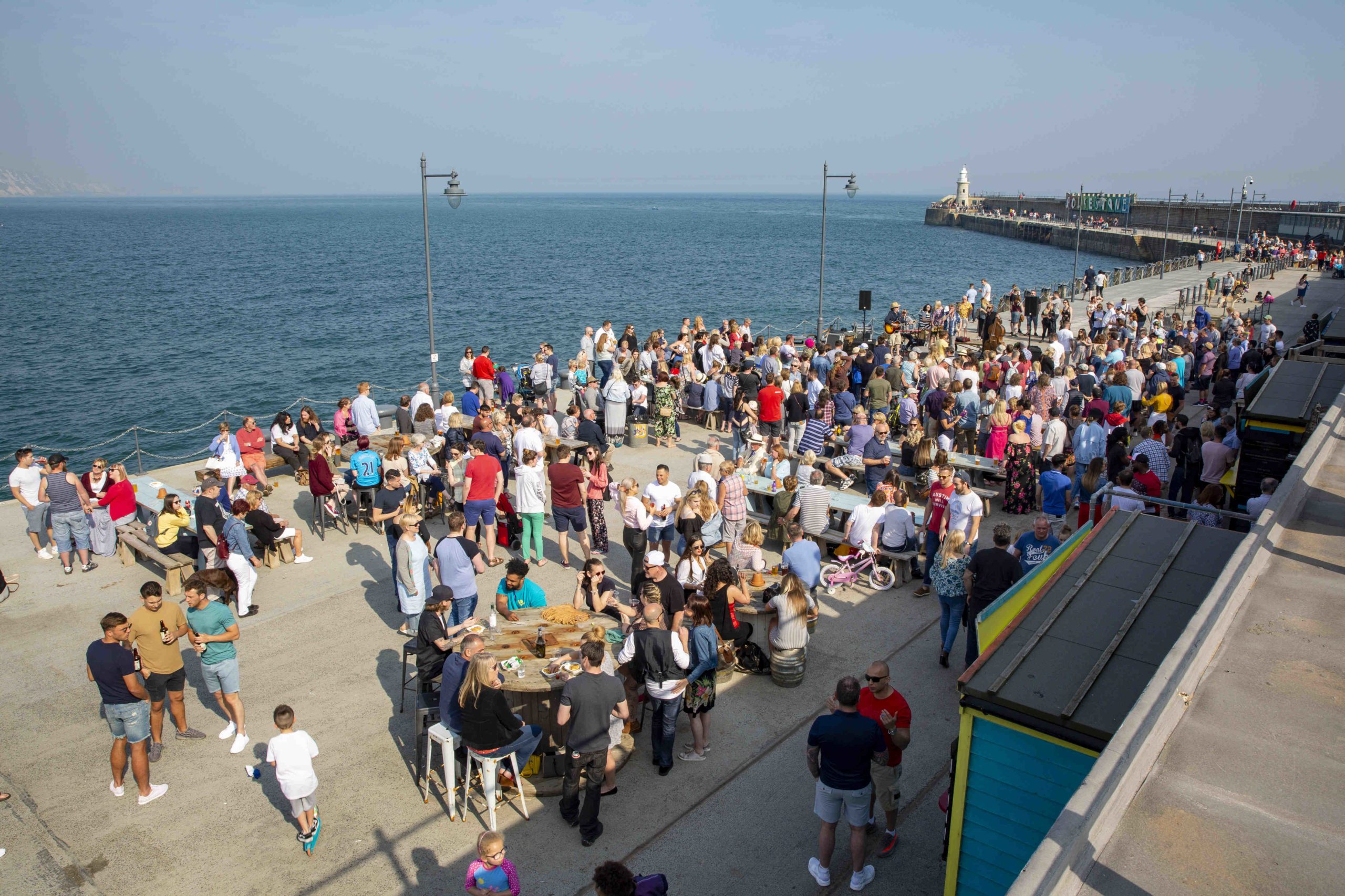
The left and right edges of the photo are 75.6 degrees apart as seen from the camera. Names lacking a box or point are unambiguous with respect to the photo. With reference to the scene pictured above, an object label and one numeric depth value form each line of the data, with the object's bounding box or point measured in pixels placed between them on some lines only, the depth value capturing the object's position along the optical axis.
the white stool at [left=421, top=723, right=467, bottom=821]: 6.47
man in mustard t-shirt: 7.05
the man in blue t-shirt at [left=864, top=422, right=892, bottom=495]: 12.24
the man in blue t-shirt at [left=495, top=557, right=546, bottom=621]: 8.02
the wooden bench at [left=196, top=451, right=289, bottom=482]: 14.41
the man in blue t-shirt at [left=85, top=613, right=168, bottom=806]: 6.60
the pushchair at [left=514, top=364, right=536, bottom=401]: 18.27
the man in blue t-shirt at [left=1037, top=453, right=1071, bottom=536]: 11.16
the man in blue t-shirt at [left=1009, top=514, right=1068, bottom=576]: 8.28
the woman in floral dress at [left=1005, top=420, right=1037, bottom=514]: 12.05
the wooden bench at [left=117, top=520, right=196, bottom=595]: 10.35
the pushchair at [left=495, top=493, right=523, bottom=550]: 11.60
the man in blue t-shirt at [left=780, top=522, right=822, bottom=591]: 8.79
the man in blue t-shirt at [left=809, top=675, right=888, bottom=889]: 5.57
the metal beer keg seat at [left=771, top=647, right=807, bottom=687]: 8.12
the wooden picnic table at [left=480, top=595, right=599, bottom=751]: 6.71
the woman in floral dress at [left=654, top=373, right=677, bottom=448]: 16.02
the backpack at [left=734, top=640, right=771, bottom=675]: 8.48
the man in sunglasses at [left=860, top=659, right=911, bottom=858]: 6.03
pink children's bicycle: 10.27
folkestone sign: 115.25
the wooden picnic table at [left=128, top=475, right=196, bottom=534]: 11.66
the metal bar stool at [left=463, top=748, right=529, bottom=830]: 6.32
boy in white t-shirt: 6.09
